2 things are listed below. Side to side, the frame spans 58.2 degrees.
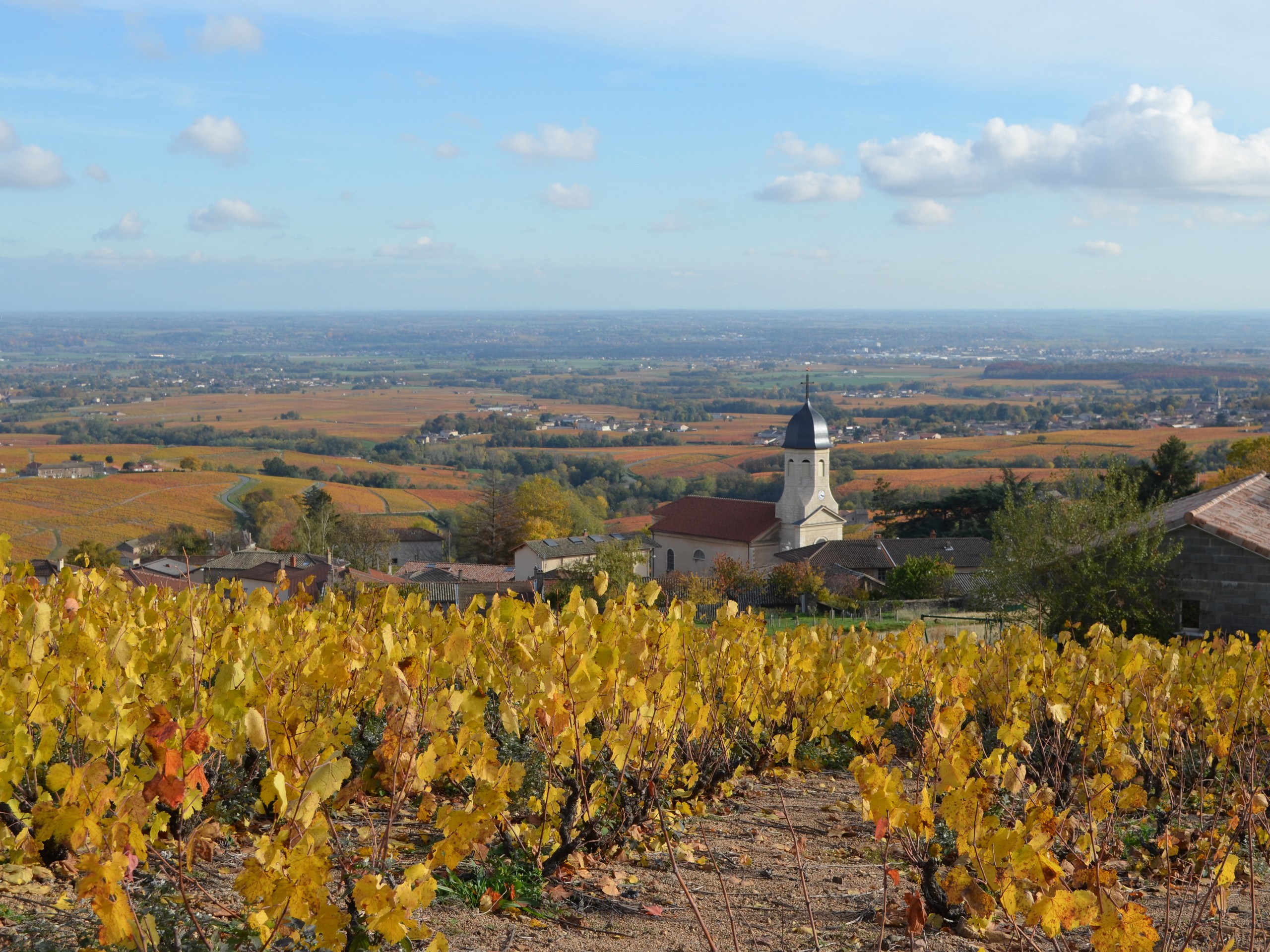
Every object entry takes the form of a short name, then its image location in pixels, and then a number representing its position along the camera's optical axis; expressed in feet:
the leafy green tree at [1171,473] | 146.72
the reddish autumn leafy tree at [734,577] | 139.54
